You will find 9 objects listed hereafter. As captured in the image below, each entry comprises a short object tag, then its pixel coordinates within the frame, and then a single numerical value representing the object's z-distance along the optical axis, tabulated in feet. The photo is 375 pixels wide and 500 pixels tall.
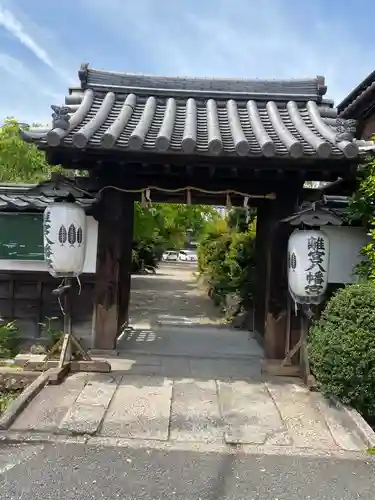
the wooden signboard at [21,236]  25.14
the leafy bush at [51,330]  24.72
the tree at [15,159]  47.24
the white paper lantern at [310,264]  20.03
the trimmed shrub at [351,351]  16.20
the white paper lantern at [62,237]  20.56
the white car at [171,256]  183.93
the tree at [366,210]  20.53
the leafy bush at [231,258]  38.15
